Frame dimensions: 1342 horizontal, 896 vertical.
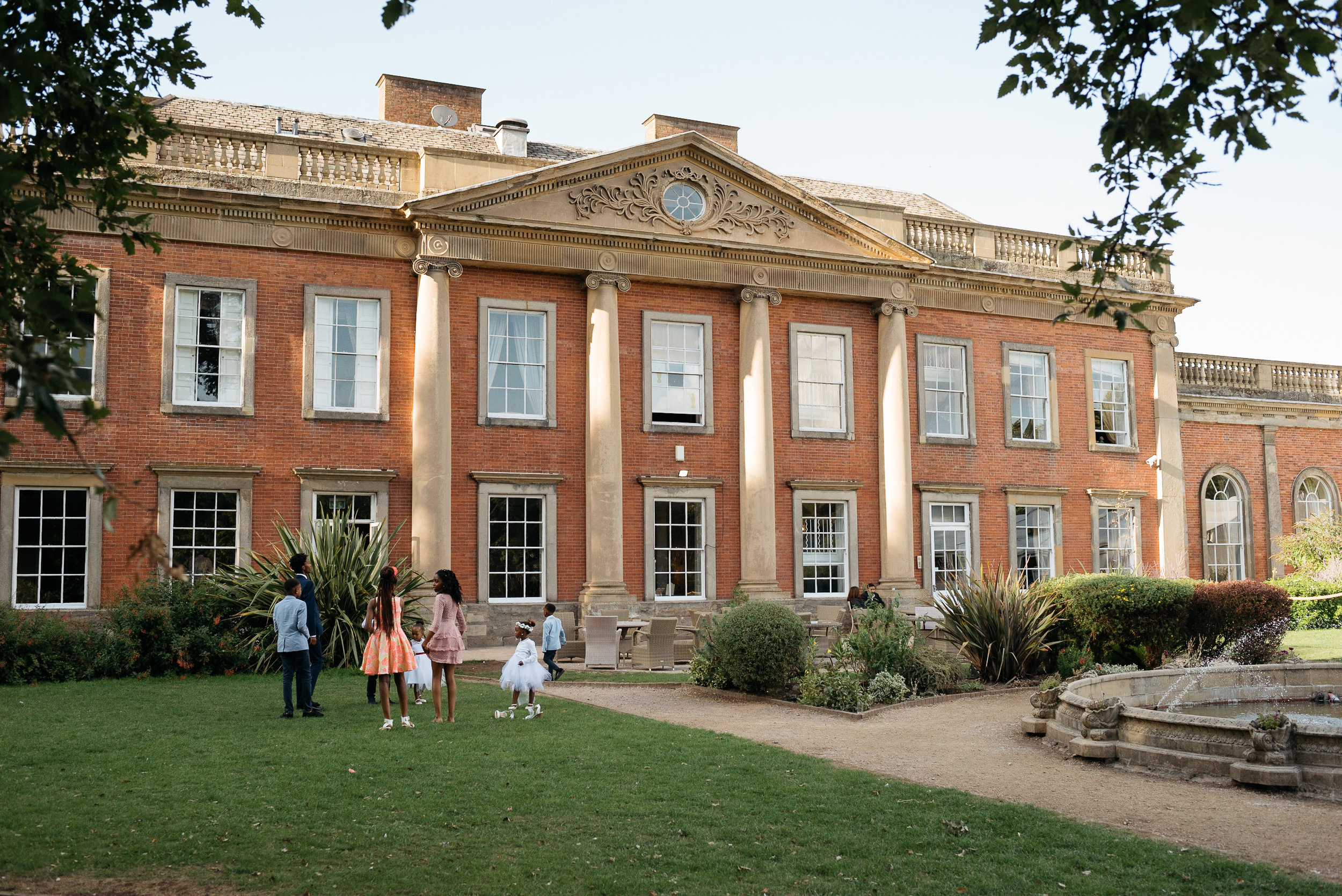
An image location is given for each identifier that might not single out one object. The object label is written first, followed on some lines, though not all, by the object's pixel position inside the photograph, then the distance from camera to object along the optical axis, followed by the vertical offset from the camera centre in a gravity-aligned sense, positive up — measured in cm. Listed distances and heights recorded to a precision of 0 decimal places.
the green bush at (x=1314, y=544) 2805 +13
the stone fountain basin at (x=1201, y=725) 865 -152
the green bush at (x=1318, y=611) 2625 -141
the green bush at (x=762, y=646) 1483 -123
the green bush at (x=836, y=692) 1378 -170
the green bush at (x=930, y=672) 1500 -158
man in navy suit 1234 -57
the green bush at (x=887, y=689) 1434 -172
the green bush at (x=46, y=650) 1567 -136
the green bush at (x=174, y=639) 1633 -124
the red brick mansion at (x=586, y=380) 2008 +337
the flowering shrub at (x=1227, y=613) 1723 -95
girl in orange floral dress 1158 -95
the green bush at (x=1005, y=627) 1623 -109
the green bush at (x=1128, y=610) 1620 -85
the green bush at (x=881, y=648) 1495 -126
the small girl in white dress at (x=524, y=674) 1223 -130
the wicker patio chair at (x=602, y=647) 1831 -152
